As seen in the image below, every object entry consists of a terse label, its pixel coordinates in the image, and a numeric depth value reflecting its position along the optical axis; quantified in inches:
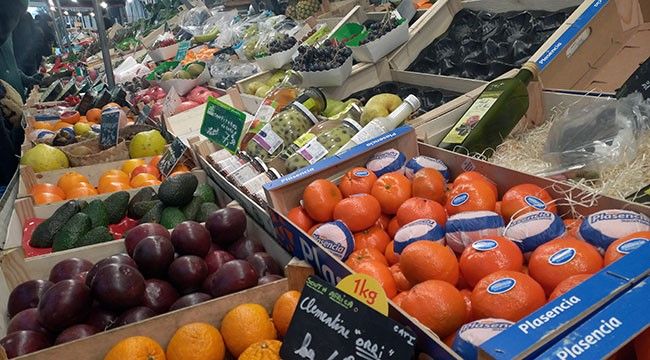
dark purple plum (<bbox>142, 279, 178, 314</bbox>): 61.9
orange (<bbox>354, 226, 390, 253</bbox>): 60.8
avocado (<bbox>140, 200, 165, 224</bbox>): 87.2
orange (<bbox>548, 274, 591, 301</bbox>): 38.6
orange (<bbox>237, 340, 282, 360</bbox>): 48.2
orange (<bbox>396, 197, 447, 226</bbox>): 58.1
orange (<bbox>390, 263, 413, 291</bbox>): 52.2
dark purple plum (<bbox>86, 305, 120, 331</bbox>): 60.7
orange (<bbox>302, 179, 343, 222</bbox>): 64.8
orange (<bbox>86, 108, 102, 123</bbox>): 175.3
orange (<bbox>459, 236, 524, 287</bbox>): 45.1
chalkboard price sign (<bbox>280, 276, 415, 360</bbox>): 38.2
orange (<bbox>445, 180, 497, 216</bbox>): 57.0
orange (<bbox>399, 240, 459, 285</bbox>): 46.4
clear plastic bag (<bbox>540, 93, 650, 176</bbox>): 63.2
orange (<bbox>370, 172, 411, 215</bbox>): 64.2
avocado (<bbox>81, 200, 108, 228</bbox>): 91.4
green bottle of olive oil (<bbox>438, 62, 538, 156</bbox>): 78.3
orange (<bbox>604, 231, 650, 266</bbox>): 39.9
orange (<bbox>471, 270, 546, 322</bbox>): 39.1
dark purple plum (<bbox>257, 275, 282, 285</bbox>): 62.7
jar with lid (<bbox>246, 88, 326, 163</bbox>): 92.4
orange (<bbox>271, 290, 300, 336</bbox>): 54.8
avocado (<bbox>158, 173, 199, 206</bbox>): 89.6
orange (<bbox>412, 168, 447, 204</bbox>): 63.2
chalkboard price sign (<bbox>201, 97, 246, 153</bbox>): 94.4
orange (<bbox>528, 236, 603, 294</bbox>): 41.8
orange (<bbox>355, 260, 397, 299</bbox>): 50.4
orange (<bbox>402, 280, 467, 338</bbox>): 41.4
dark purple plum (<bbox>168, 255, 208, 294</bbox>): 64.2
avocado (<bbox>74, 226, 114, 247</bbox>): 83.8
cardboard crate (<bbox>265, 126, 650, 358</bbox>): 47.6
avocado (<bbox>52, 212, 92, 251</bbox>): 85.0
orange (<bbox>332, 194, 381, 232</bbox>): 61.2
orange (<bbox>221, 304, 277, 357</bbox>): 54.0
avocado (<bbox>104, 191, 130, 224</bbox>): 95.2
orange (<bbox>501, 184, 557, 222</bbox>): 53.8
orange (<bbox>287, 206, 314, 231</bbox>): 66.1
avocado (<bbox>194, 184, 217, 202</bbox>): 95.3
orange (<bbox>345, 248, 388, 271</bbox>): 54.3
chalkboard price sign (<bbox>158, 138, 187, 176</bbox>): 110.1
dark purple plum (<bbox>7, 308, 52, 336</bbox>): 60.5
